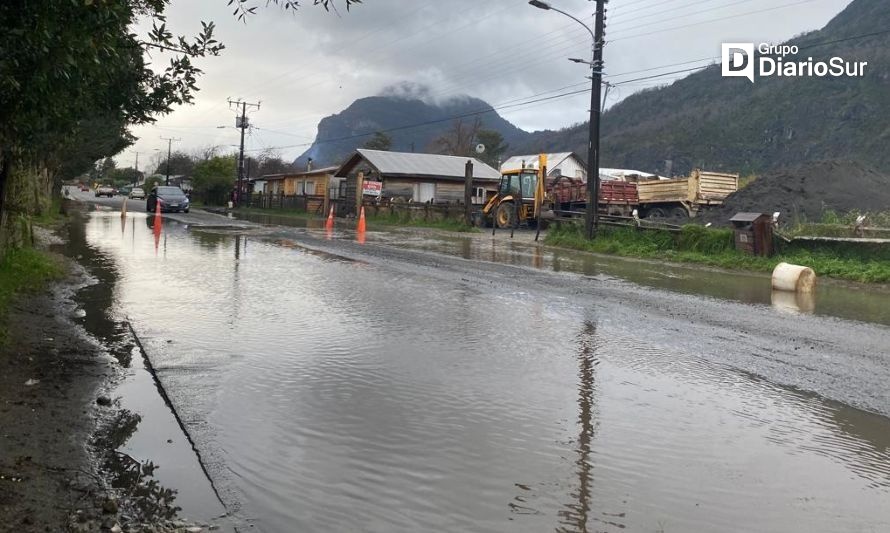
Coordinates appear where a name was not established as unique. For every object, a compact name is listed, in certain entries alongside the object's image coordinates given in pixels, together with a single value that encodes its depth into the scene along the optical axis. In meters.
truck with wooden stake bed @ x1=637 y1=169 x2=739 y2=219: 30.50
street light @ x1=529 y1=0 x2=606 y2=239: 23.58
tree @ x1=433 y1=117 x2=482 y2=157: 102.12
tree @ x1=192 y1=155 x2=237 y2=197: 73.38
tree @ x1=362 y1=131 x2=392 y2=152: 100.25
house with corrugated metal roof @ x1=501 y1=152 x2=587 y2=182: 68.69
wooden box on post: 18.45
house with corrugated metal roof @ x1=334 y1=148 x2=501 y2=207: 48.31
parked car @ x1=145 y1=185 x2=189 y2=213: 41.47
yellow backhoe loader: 33.88
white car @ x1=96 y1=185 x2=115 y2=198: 98.69
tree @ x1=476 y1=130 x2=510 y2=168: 102.50
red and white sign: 46.03
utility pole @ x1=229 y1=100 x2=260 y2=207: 66.03
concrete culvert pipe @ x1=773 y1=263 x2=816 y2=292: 13.67
